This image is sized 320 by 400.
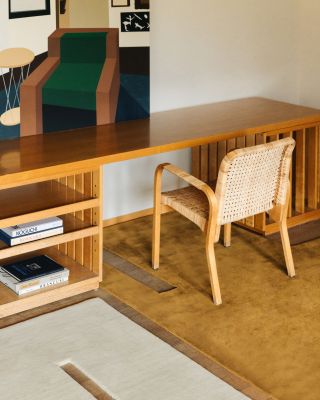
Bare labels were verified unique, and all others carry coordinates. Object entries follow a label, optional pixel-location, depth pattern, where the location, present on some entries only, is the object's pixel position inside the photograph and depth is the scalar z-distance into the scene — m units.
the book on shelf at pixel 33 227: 3.29
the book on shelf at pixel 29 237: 3.28
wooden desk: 3.27
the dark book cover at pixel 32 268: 3.40
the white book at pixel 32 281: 3.35
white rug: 2.75
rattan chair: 3.36
